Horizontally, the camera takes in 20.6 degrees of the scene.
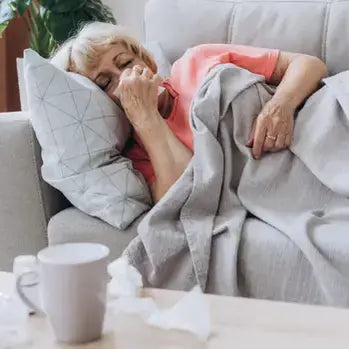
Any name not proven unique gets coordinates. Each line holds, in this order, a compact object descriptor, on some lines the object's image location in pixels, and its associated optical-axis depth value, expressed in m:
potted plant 2.84
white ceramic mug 1.34
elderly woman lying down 2.06
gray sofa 1.83
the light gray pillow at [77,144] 2.03
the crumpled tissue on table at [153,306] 1.39
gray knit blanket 1.85
